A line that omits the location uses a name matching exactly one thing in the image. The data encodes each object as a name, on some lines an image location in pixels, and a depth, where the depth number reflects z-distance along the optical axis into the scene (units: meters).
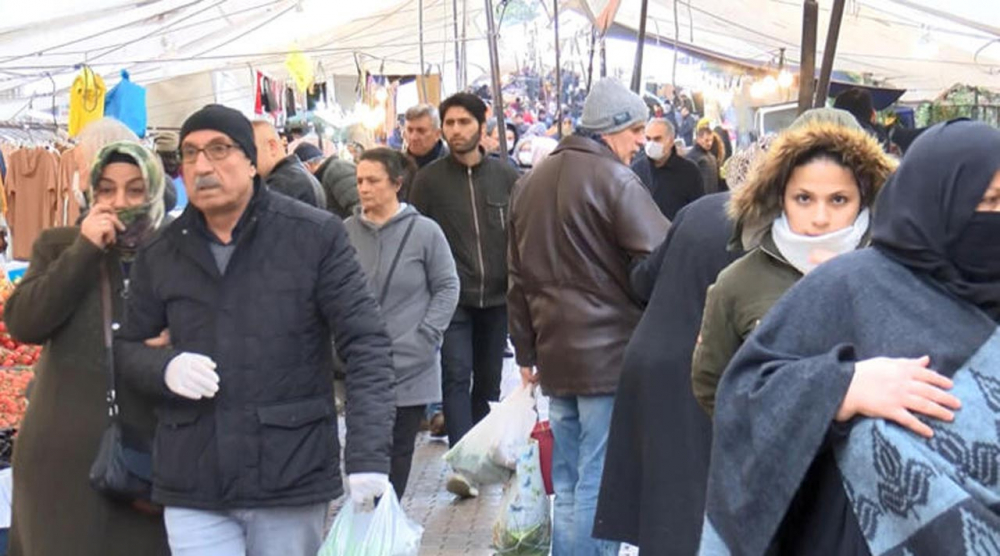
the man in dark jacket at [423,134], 9.42
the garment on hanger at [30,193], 13.78
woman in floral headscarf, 4.55
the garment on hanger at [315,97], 21.73
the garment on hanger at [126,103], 12.02
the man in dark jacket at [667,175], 11.38
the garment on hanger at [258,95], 19.30
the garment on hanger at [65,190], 13.31
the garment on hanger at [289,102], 21.03
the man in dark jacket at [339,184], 9.01
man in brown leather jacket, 5.88
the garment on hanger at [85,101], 11.95
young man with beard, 8.25
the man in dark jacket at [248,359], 4.20
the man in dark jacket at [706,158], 13.29
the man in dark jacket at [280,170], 7.43
